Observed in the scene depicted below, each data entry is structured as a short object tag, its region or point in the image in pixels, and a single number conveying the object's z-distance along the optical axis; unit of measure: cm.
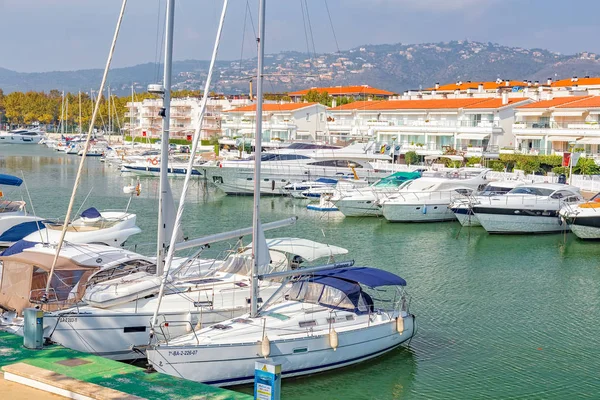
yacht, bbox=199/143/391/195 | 6031
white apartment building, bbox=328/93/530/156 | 7688
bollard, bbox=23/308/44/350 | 1738
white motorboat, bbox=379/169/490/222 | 4628
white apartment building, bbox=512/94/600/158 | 6656
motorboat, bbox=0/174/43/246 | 3247
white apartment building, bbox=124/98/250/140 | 12381
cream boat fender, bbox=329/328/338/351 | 1900
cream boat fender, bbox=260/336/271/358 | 1784
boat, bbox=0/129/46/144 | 14775
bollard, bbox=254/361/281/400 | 1379
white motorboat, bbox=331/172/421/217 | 4797
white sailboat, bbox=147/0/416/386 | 1748
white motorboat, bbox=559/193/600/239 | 3972
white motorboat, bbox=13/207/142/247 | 3062
